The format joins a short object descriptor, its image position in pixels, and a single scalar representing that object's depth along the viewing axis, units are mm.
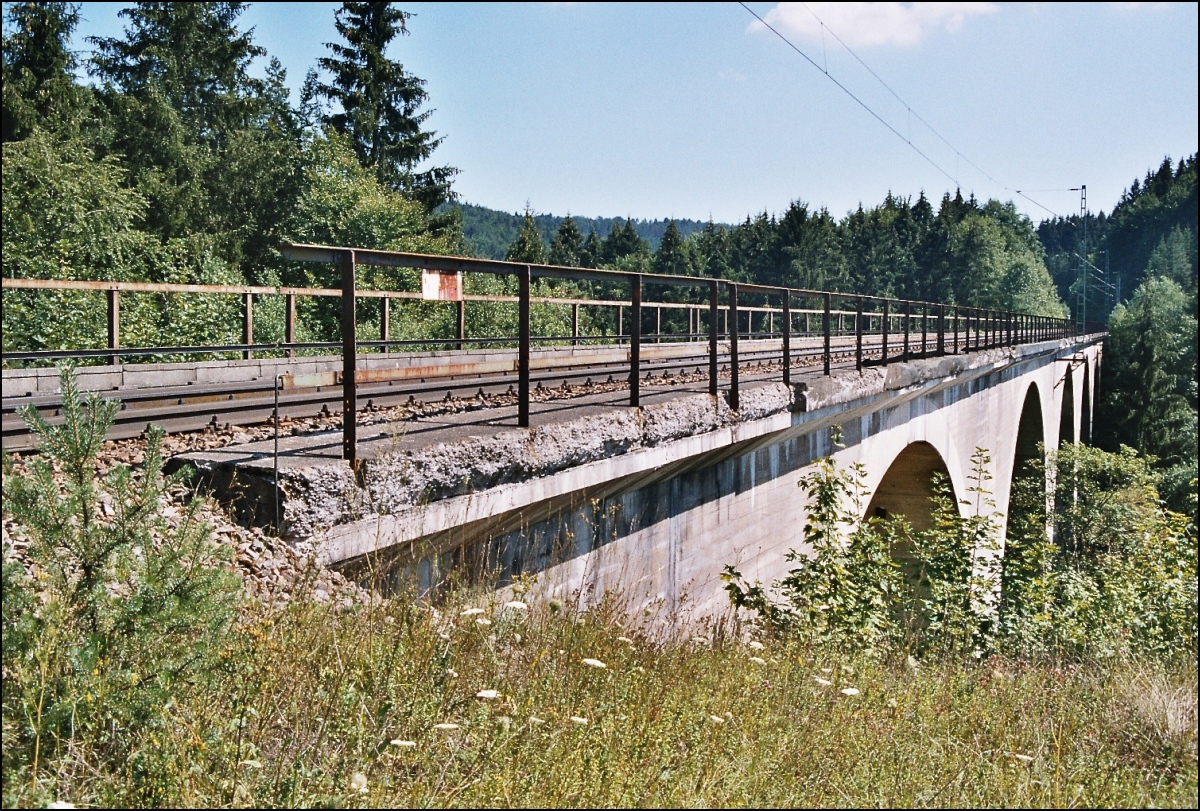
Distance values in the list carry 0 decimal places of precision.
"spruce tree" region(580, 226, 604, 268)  86438
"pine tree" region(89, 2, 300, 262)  32781
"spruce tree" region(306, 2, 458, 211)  36625
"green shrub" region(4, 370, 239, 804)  2588
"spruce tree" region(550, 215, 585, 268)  80938
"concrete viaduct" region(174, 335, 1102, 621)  3934
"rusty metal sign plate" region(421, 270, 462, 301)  4781
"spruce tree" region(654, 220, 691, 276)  79875
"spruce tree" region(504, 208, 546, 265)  63344
